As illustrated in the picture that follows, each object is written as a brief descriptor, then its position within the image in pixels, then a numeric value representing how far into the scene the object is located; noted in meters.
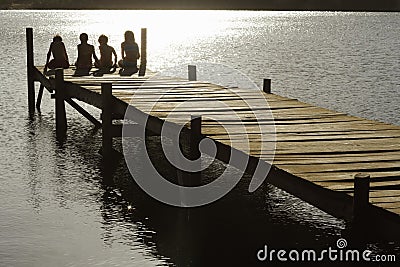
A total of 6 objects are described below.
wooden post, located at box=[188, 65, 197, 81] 20.25
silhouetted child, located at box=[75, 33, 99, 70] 21.64
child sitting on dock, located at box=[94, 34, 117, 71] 21.81
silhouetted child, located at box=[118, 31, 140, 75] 22.00
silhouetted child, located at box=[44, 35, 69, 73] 22.52
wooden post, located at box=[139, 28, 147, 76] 21.31
